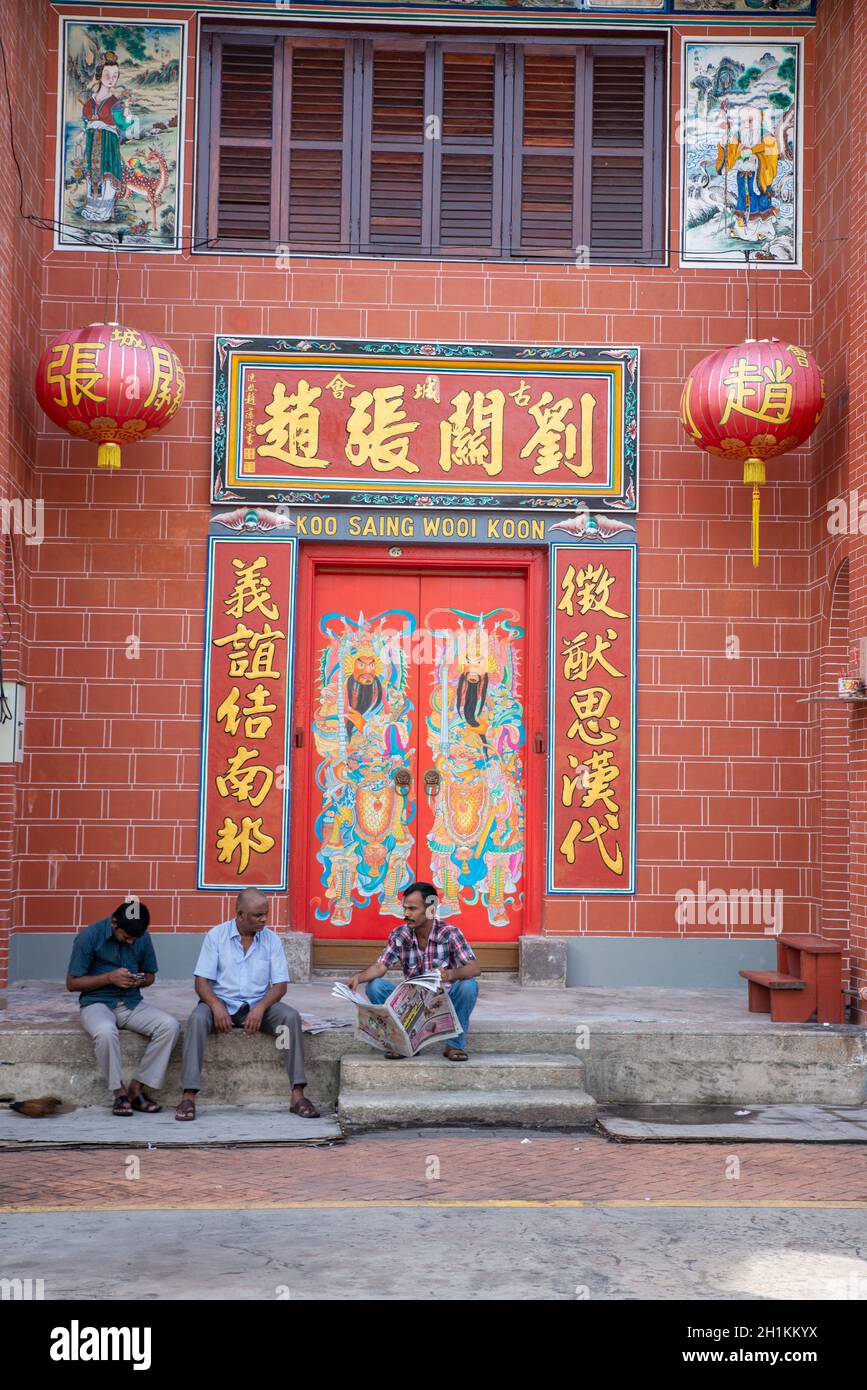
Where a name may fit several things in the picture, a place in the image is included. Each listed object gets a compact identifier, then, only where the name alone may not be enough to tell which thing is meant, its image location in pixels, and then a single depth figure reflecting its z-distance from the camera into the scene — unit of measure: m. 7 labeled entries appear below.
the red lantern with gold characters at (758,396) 9.19
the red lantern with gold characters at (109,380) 9.12
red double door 10.33
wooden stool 8.91
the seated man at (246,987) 8.03
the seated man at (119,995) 7.98
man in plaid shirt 8.24
